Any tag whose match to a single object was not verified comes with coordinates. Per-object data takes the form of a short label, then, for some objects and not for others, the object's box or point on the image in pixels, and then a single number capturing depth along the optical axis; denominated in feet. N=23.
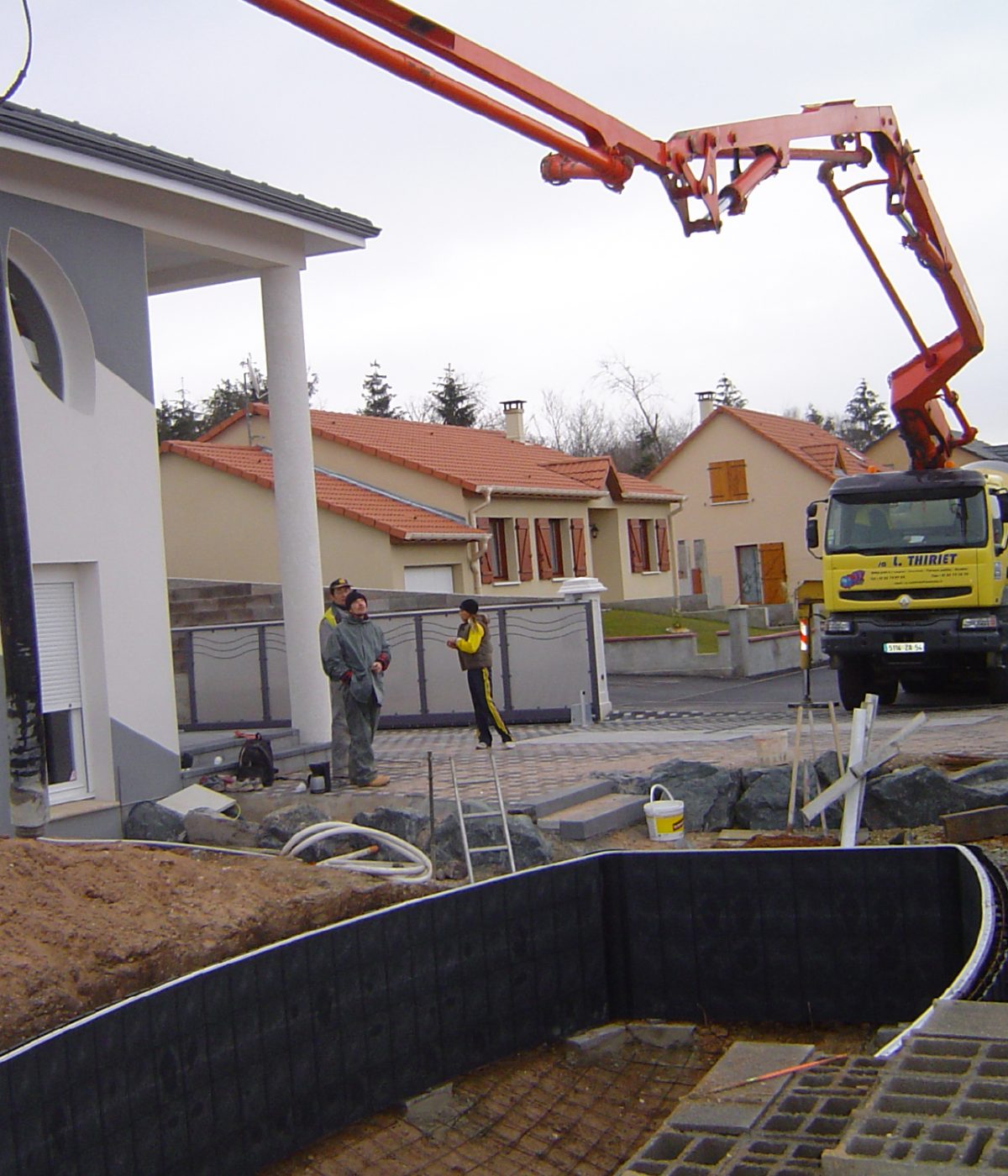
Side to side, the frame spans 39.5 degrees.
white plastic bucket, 34.19
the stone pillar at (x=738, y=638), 85.51
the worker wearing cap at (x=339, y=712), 42.50
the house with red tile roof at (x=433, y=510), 91.30
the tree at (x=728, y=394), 350.84
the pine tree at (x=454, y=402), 217.77
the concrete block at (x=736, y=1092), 17.87
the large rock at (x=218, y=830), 36.29
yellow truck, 57.77
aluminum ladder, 30.07
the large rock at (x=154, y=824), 38.24
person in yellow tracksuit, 48.84
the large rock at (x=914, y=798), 34.78
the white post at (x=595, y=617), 60.85
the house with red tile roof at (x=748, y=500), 150.30
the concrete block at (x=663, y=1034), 24.66
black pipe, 28.73
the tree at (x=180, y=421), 217.15
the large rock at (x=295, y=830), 33.04
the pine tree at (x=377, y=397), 254.53
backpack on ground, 43.60
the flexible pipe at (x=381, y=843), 29.76
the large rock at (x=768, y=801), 36.09
